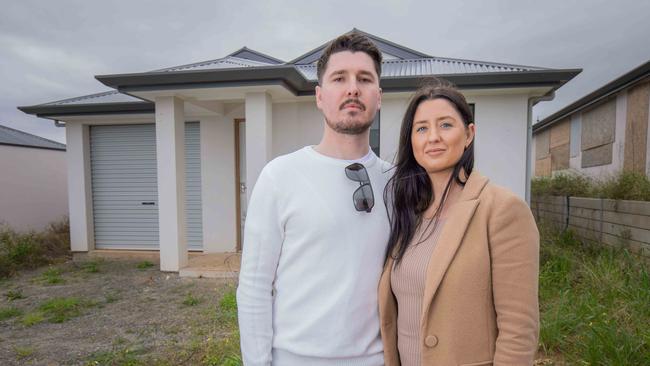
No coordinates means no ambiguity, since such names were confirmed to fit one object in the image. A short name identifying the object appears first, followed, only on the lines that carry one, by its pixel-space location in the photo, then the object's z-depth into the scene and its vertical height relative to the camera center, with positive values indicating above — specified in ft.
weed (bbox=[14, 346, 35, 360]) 11.70 -5.89
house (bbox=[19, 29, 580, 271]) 18.07 +2.32
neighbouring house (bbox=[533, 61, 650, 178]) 26.55 +3.75
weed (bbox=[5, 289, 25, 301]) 17.70 -6.05
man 4.44 -1.02
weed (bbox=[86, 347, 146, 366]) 10.67 -5.64
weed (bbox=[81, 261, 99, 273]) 22.06 -5.94
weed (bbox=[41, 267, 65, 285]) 20.07 -5.99
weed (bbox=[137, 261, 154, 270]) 22.21 -5.76
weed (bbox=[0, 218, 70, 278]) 23.03 -5.19
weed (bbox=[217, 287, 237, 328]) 13.39 -5.42
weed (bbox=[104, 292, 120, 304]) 16.71 -5.91
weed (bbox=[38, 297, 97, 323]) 15.02 -5.93
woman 3.88 -1.03
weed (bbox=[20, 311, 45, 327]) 14.50 -5.98
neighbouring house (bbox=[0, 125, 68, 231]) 28.63 -0.82
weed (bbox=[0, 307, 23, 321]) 15.27 -6.00
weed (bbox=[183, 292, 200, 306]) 15.67 -5.65
